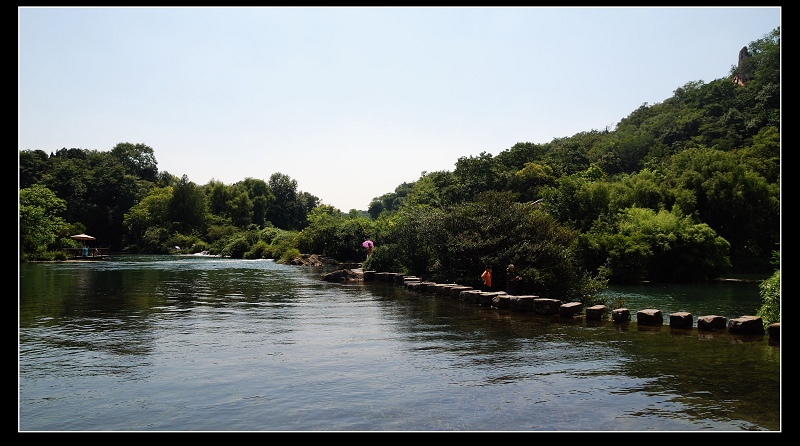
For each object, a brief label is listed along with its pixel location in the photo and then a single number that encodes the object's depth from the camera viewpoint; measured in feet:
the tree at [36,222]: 155.84
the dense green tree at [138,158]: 298.35
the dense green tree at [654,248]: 95.50
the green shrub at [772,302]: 40.57
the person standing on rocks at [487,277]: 62.23
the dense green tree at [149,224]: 231.83
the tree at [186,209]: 244.42
